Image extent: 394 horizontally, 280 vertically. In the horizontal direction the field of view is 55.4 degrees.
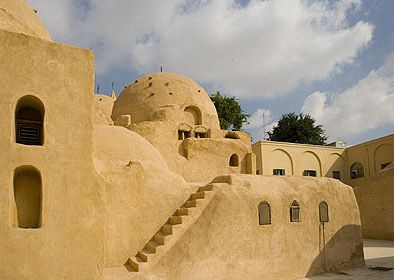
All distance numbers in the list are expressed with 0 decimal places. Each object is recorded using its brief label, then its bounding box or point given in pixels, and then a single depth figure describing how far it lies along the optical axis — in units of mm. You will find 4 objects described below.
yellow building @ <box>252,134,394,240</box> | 29391
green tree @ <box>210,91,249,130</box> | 36031
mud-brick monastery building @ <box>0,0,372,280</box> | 7430
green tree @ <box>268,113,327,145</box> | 43062
